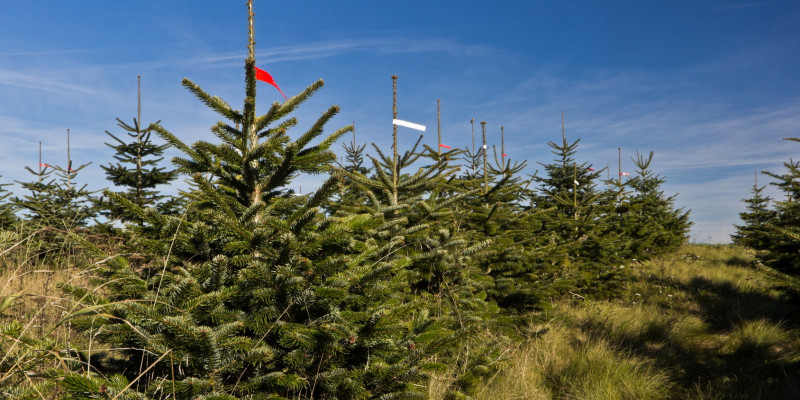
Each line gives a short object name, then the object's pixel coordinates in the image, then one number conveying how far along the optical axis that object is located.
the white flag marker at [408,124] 5.86
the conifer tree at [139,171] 8.41
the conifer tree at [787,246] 6.75
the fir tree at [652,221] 13.11
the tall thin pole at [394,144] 5.67
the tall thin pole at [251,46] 3.07
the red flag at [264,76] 3.28
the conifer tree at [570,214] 8.59
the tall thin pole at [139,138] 8.44
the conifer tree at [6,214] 8.68
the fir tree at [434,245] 4.36
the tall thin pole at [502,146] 9.30
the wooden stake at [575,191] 9.91
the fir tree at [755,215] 14.84
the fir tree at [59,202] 8.77
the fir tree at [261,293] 2.32
